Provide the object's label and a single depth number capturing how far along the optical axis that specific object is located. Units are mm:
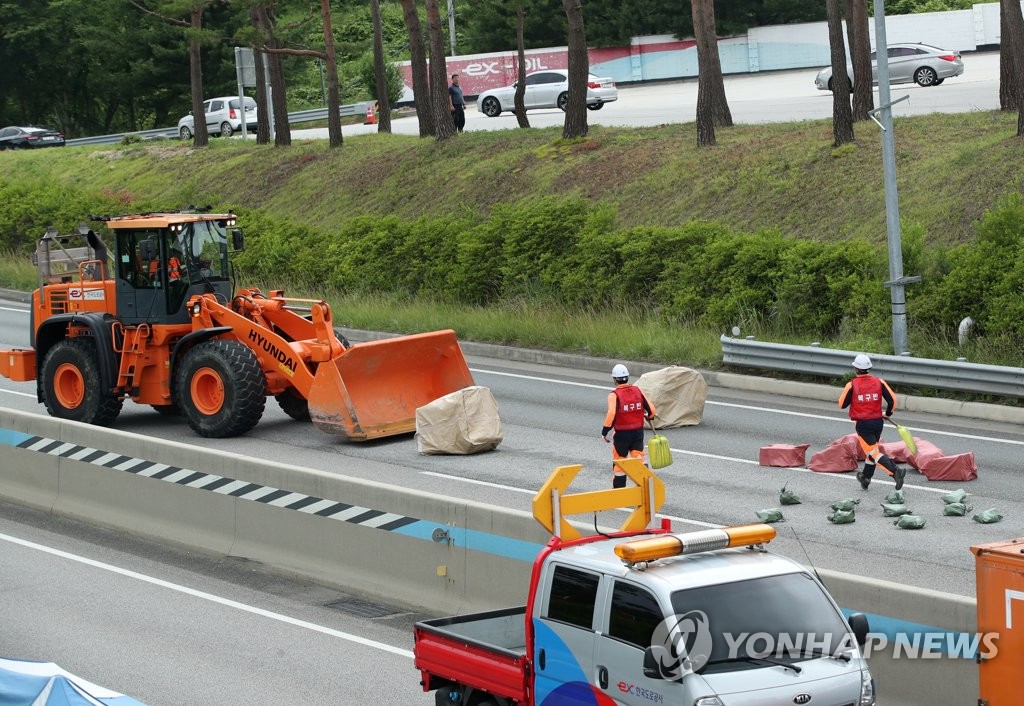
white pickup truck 7574
